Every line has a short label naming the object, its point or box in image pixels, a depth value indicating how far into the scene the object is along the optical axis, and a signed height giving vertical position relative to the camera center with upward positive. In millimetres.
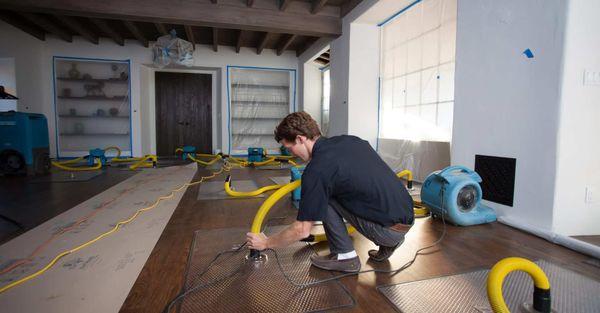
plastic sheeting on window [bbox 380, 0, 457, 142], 3598 +818
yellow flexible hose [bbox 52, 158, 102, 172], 5055 -592
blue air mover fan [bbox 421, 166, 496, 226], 2387 -470
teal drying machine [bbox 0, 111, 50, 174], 4438 -194
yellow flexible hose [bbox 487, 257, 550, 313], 969 -441
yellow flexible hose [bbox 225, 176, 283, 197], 3152 -590
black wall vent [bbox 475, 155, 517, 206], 2477 -325
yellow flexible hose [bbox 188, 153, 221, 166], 5994 -533
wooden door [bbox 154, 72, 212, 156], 8374 +568
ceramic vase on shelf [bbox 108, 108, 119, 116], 7520 +473
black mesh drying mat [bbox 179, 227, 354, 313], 1338 -709
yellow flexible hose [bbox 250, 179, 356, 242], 1623 -357
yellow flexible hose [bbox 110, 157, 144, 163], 6489 -580
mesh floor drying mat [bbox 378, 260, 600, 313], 1335 -702
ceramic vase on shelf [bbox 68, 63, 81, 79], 7316 +1337
